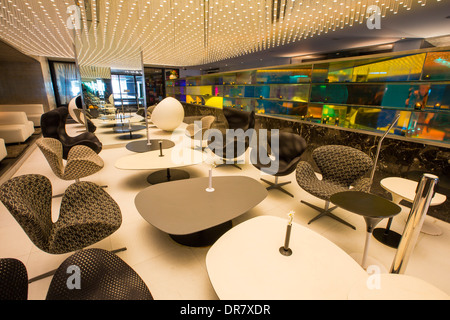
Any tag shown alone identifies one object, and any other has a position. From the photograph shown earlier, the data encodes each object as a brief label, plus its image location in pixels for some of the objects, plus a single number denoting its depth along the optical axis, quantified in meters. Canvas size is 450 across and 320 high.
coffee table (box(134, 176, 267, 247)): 1.79
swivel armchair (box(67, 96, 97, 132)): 5.45
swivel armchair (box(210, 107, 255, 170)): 4.04
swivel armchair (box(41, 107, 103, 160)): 3.50
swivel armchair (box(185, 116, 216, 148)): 5.52
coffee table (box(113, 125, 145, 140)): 6.31
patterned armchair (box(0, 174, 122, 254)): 1.41
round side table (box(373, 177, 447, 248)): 2.24
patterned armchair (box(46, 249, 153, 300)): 1.17
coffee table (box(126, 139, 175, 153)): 4.04
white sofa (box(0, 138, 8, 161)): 3.99
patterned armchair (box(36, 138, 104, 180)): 2.58
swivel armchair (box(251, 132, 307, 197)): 3.02
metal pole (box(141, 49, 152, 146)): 5.96
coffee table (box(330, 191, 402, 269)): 1.37
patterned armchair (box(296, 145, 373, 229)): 2.61
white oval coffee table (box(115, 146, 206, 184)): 3.19
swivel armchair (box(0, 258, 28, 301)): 1.07
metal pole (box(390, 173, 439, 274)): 0.90
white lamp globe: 6.50
